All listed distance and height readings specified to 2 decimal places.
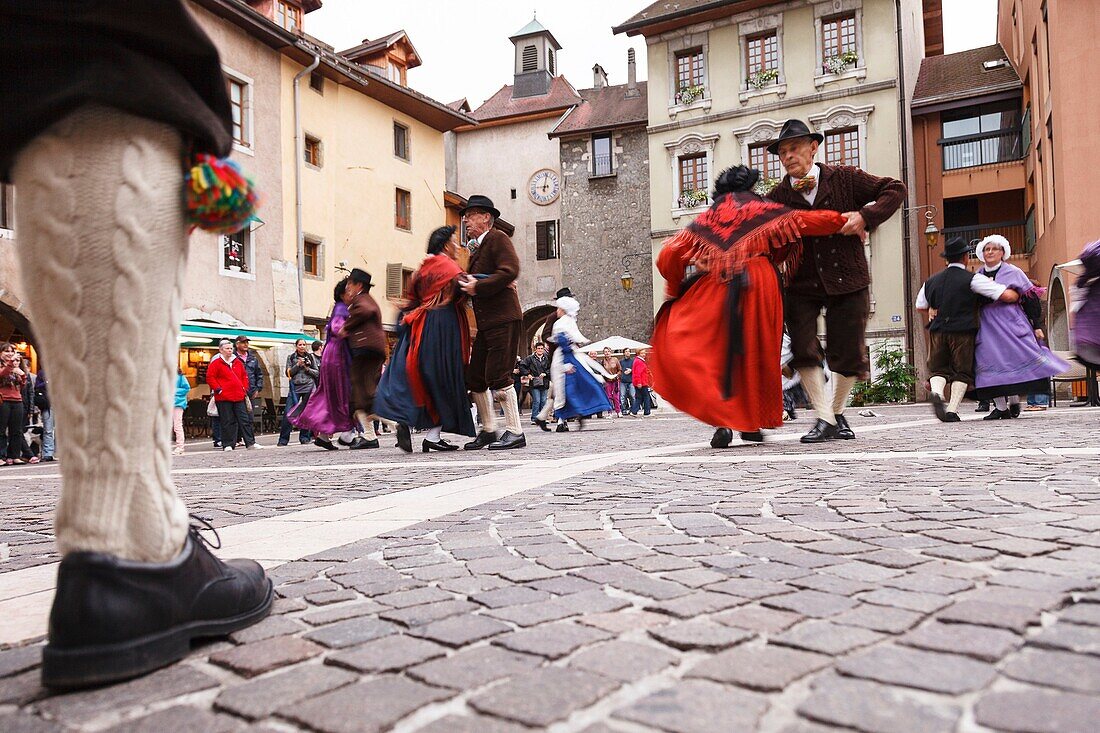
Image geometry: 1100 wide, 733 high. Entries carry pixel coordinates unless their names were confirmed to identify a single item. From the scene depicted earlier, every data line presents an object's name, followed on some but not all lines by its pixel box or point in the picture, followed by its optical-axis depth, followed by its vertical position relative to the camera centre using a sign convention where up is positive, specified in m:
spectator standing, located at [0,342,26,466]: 11.88 -0.04
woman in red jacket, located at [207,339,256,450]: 13.43 +0.05
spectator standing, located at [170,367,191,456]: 12.48 -0.22
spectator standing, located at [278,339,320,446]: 14.39 +0.21
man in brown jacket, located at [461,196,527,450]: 8.04 +0.59
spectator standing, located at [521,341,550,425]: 20.73 +0.21
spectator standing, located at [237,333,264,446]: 13.87 +0.29
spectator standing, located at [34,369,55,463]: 12.31 -0.39
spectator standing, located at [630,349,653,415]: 24.38 -0.03
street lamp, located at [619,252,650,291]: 31.67 +3.59
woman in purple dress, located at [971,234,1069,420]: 9.15 +0.13
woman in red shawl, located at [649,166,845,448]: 5.99 +0.40
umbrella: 29.68 +1.20
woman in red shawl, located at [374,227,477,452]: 8.15 +0.22
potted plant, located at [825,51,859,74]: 28.12 +9.34
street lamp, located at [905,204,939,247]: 24.60 +3.85
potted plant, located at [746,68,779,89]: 29.20 +9.27
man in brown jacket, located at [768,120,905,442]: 6.52 +0.68
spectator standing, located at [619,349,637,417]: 23.88 -0.04
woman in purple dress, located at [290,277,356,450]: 10.42 -0.04
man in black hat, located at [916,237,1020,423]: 9.36 +0.56
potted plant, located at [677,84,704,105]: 30.44 +9.22
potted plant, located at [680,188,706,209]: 30.31 +5.81
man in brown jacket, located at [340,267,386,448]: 10.10 +0.51
